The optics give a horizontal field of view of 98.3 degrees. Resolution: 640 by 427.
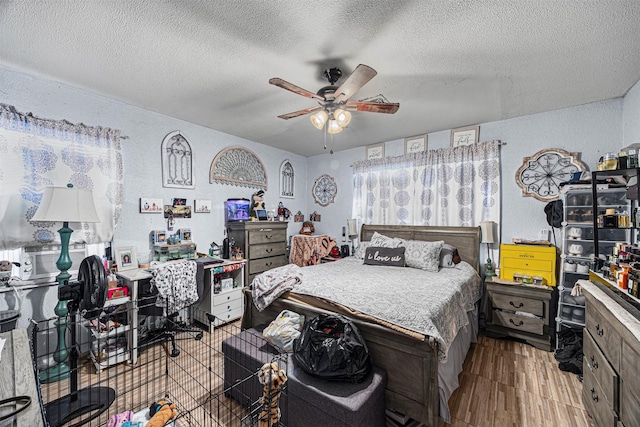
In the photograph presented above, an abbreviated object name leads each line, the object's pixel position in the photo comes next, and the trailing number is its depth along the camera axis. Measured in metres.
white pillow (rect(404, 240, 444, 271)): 3.26
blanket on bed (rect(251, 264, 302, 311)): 2.45
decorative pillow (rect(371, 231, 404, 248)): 3.69
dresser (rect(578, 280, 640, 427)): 1.25
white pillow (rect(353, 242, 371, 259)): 3.94
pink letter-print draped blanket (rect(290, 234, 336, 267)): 4.45
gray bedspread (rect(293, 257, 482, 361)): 1.86
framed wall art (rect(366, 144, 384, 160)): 4.38
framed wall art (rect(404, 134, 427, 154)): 3.96
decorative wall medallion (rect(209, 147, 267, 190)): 3.86
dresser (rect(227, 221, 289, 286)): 3.81
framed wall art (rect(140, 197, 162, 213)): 3.11
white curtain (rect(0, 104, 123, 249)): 2.28
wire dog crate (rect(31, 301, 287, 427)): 1.86
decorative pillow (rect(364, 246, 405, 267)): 3.43
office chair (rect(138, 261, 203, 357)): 2.63
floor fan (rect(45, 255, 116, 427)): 1.71
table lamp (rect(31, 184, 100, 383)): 2.11
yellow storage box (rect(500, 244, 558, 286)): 2.92
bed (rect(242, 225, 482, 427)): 1.65
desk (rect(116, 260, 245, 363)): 2.60
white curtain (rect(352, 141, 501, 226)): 3.49
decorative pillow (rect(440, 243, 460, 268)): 3.36
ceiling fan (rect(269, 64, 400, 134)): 2.05
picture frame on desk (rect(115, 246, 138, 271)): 2.85
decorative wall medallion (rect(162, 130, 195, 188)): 3.31
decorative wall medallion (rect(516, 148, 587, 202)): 3.04
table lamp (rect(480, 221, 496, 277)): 3.31
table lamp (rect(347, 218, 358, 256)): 4.47
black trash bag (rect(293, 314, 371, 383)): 1.62
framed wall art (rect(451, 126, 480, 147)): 3.58
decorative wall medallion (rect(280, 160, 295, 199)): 4.85
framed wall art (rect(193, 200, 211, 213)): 3.62
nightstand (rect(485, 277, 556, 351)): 2.84
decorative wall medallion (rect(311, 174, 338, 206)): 4.95
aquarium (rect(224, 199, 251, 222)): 4.00
